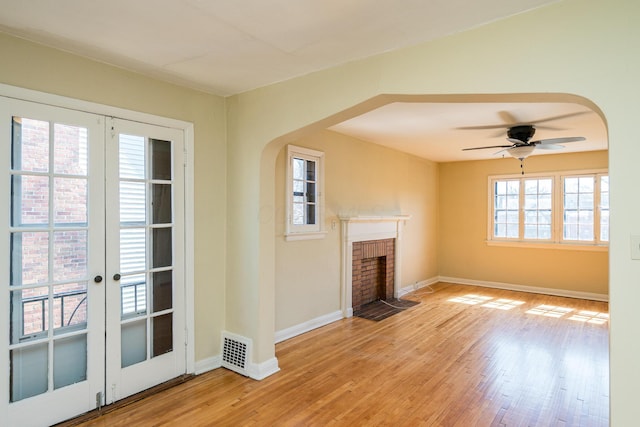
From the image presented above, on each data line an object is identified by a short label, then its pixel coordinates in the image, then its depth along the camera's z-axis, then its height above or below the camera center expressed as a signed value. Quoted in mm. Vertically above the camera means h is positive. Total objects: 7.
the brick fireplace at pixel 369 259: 5234 -780
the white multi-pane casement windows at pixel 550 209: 6285 +45
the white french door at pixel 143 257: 2889 -401
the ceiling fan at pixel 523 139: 4312 +901
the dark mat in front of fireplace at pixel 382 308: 5301 -1522
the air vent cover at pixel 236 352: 3428 -1377
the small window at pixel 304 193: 4359 +219
